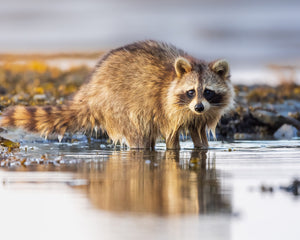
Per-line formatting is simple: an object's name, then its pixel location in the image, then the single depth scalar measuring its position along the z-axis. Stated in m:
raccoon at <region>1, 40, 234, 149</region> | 18.30
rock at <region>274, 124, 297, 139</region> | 22.17
